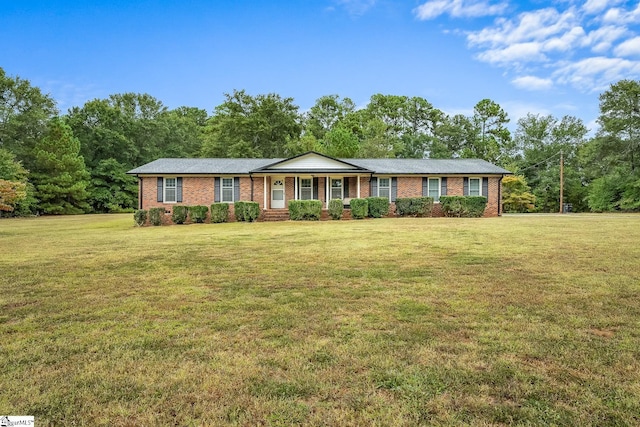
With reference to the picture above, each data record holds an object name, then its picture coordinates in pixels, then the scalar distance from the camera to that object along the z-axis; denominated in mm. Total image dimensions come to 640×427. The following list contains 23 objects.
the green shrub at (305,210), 18641
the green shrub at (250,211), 18562
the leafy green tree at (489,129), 44781
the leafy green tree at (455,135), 44906
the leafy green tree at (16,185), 22422
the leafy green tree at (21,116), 31578
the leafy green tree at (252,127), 39641
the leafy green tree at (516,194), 33000
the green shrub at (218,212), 18391
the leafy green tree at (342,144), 32438
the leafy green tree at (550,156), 37875
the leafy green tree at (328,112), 47781
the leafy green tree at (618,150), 31984
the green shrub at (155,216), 16953
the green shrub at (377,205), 19906
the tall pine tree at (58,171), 31328
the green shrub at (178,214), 17672
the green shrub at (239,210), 18578
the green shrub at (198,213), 18109
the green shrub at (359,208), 19281
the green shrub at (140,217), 16797
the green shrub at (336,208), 18844
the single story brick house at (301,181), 21031
